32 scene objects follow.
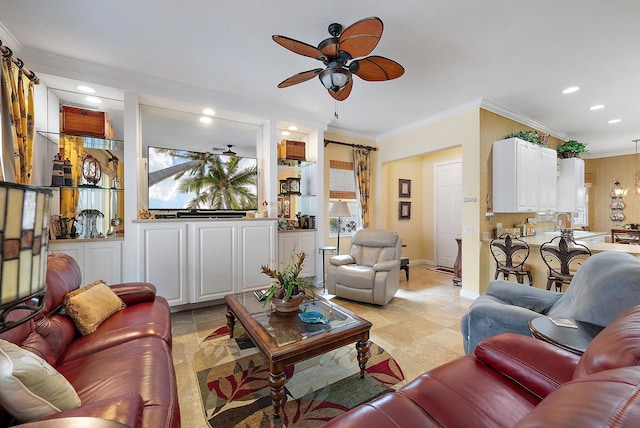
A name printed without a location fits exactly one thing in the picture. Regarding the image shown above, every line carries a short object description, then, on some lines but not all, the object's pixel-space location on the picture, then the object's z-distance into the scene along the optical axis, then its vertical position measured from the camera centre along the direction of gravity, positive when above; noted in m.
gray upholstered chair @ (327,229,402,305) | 3.44 -0.76
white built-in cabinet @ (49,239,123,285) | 2.86 -0.47
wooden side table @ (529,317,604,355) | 1.29 -0.63
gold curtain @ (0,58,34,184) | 2.30 +0.85
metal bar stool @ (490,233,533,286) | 3.33 -0.58
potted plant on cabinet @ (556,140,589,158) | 5.25 +1.24
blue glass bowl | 2.01 -0.80
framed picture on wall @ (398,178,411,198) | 6.04 +0.57
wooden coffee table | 1.61 -0.83
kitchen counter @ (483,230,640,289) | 3.10 -0.48
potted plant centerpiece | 2.15 -0.64
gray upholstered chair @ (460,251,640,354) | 1.45 -0.61
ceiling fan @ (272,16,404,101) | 1.87 +1.24
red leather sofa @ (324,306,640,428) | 0.55 -0.70
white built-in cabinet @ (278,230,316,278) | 4.30 -0.55
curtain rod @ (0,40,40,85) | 2.18 +1.32
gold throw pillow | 1.79 -0.65
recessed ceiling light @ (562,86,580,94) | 3.35 +1.56
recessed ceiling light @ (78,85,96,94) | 2.99 +1.41
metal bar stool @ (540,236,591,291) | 2.86 -0.54
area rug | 1.66 -1.25
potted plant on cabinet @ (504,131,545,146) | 4.14 +1.20
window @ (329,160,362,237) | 5.16 +0.40
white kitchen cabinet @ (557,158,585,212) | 5.24 +0.56
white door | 5.82 +0.06
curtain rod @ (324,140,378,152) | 4.98 +1.33
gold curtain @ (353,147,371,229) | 5.30 +0.72
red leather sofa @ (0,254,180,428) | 1.00 -0.77
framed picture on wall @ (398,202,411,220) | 6.03 +0.04
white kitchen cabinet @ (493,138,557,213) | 3.86 +0.56
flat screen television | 3.50 +0.45
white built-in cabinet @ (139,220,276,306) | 3.15 -0.54
